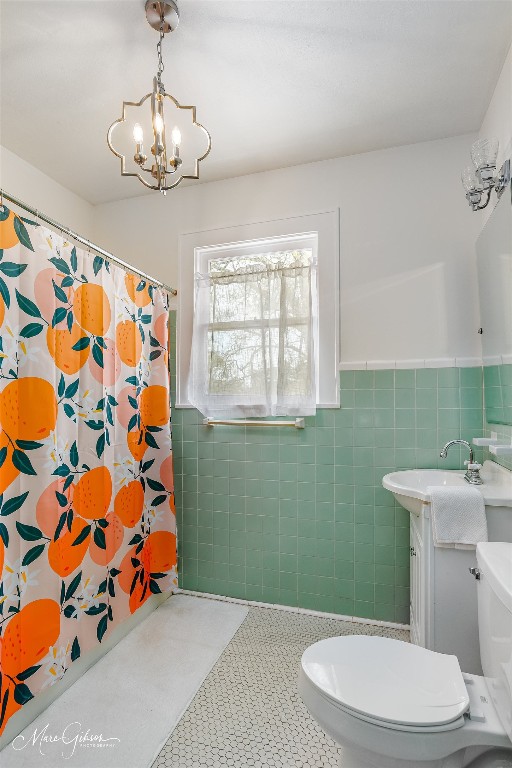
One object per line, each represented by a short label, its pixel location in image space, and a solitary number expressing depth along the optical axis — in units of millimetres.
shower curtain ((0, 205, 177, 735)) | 1446
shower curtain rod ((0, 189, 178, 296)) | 1456
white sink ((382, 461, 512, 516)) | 1549
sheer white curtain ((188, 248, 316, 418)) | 2352
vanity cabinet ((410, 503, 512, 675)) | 1507
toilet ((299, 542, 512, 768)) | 978
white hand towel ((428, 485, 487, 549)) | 1498
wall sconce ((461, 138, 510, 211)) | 1603
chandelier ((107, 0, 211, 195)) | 1363
